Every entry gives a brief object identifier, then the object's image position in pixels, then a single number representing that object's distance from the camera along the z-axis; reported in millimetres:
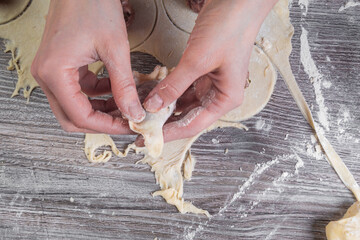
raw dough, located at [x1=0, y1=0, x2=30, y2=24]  596
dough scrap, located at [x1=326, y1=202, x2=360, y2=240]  591
